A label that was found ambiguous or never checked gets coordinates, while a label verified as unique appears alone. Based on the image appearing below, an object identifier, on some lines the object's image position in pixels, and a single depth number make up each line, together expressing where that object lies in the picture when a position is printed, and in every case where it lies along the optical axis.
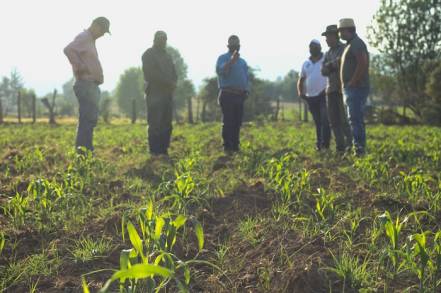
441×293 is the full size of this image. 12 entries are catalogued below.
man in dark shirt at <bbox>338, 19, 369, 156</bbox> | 6.34
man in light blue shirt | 7.03
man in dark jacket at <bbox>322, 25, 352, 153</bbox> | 6.90
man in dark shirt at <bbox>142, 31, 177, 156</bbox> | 6.79
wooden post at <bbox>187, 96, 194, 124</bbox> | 24.21
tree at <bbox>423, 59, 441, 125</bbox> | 21.55
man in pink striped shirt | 5.80
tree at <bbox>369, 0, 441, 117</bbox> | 28.89
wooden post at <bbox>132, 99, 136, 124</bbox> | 27.22
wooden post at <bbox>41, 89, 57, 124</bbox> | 23.23
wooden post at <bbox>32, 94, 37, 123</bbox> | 26.45
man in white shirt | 7.45
